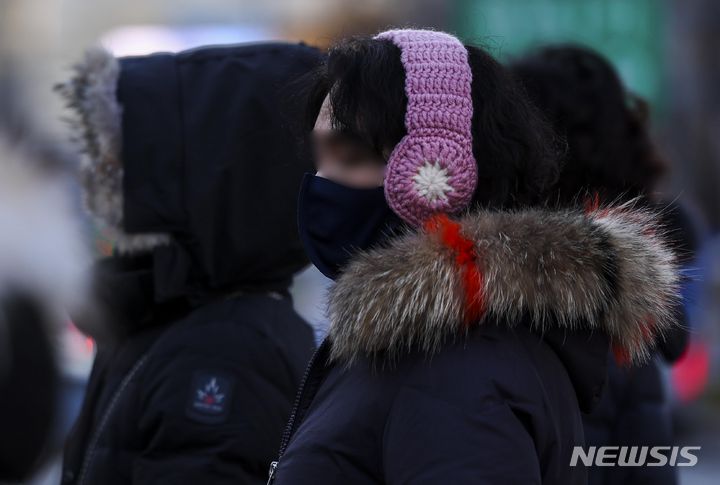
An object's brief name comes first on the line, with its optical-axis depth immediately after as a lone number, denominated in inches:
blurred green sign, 795.4
